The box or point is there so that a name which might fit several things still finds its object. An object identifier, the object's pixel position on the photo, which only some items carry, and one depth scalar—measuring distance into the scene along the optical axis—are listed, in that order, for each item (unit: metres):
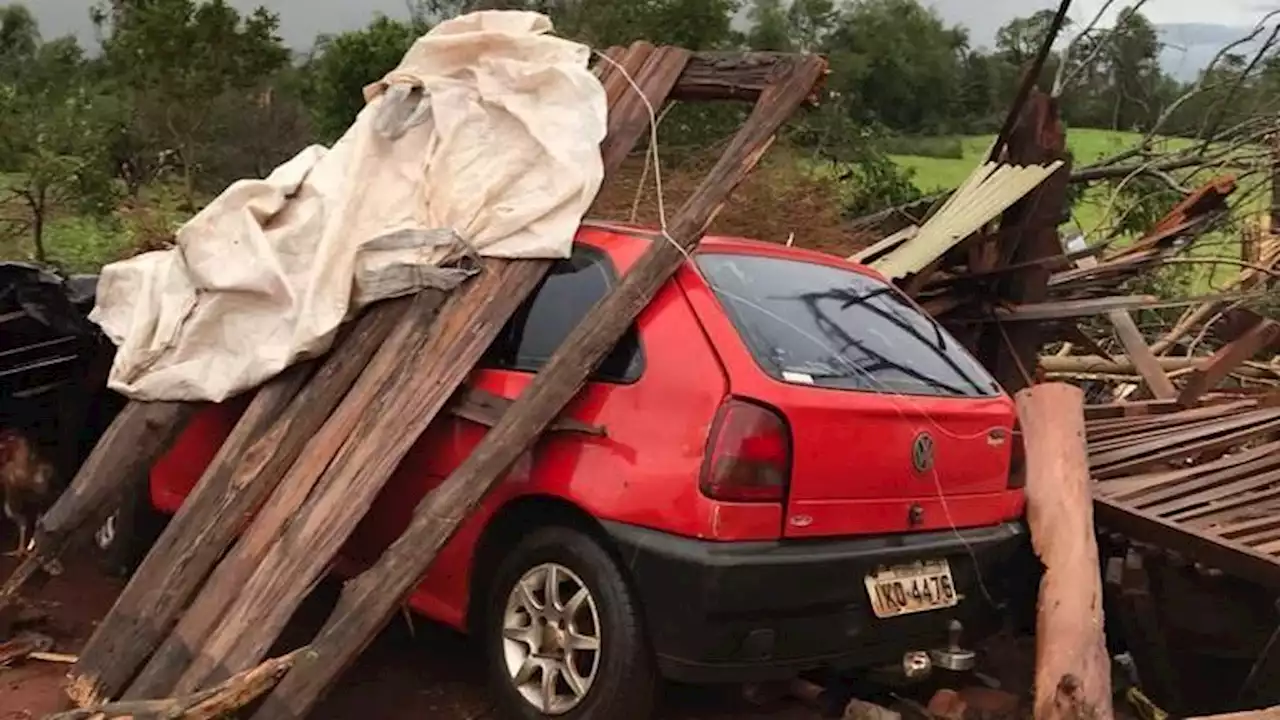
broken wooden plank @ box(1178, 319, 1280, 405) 7.33
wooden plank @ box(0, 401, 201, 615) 4.94
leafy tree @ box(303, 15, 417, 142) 16.22
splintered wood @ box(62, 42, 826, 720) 4.07
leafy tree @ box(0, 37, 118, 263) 11.05
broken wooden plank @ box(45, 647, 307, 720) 3.82
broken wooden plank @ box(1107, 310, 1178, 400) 7.98
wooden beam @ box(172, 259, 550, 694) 4.11
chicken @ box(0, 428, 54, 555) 6.46
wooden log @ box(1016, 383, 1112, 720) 3.97
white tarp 4.85
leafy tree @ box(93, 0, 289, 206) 15.84
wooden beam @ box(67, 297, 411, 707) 4.33
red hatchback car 3.87
